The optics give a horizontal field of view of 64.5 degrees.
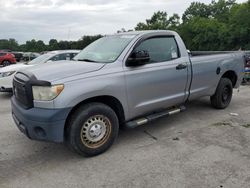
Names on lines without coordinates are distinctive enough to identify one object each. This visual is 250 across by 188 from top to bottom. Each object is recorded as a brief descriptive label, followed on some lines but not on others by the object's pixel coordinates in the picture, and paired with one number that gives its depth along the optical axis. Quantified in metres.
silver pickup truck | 2.64
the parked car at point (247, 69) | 7.32
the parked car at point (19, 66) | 6.03
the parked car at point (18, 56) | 23.30
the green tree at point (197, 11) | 59.36
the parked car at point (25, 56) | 21.95
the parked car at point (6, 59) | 16.95
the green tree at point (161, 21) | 54.16
